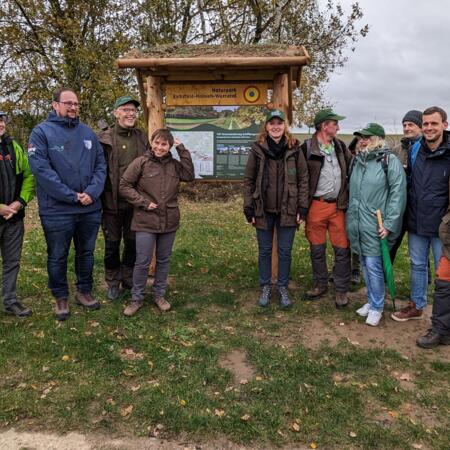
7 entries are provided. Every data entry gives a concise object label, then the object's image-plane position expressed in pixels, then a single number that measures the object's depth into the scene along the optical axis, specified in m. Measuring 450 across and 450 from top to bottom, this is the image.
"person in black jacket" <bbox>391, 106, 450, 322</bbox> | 4.41
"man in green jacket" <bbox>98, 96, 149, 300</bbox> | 5.15
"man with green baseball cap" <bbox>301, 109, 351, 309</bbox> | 5.16
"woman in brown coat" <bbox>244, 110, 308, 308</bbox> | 5.05
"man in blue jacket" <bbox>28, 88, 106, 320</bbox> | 4.49
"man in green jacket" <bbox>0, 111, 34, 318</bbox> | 4.68
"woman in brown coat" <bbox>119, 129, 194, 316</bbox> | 4.93
